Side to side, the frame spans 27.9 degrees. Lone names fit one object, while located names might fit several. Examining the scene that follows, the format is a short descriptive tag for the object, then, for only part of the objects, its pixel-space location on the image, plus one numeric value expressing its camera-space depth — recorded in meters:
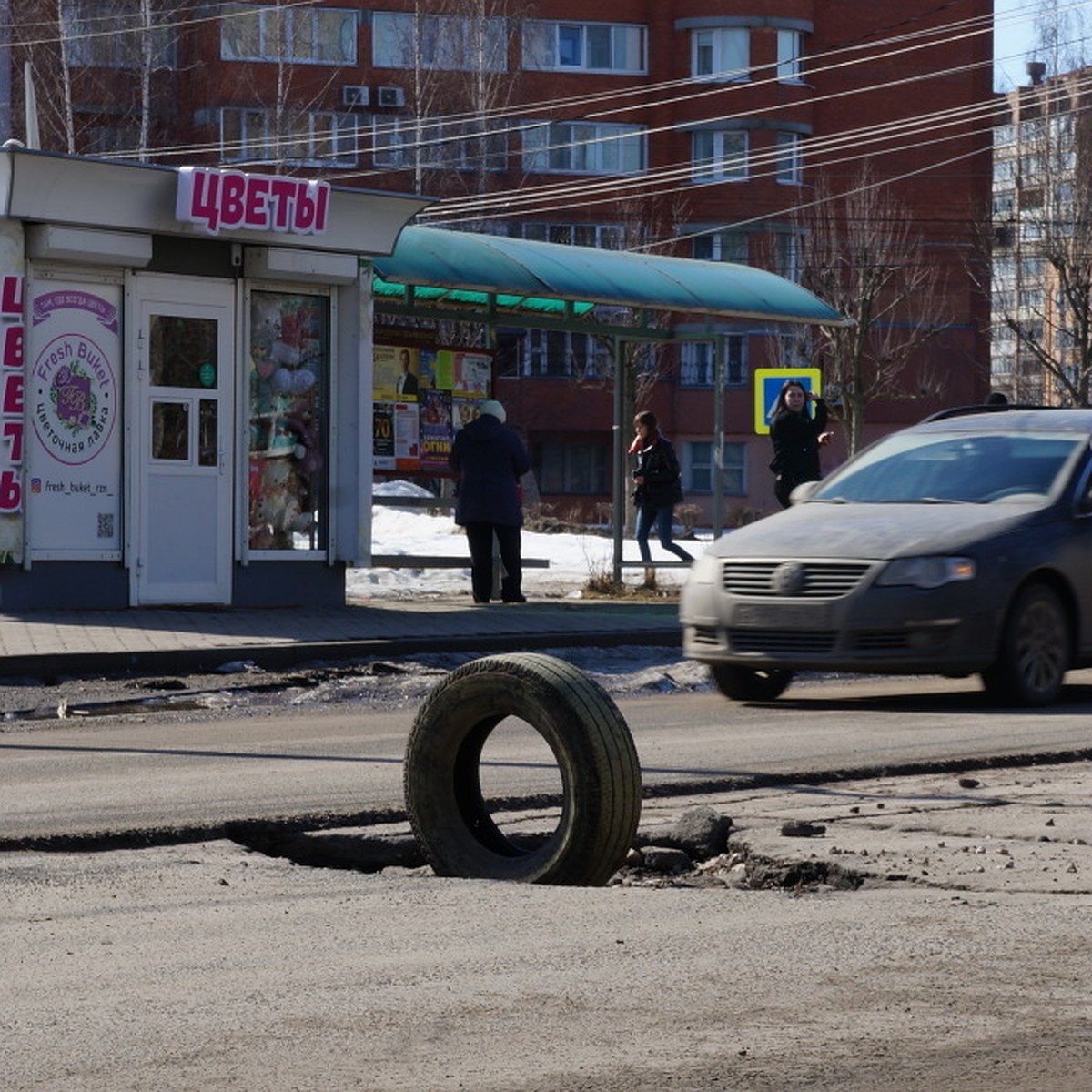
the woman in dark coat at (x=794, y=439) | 22.41
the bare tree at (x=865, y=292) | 55.72
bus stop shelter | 20.09
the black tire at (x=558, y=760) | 6.65
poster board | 21.03
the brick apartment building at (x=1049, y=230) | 58.00
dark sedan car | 12.05
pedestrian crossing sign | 23.75
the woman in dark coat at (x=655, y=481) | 23.91
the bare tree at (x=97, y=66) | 51.41
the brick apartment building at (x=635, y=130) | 58.22
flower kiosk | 17.42
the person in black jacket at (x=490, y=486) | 20.09
